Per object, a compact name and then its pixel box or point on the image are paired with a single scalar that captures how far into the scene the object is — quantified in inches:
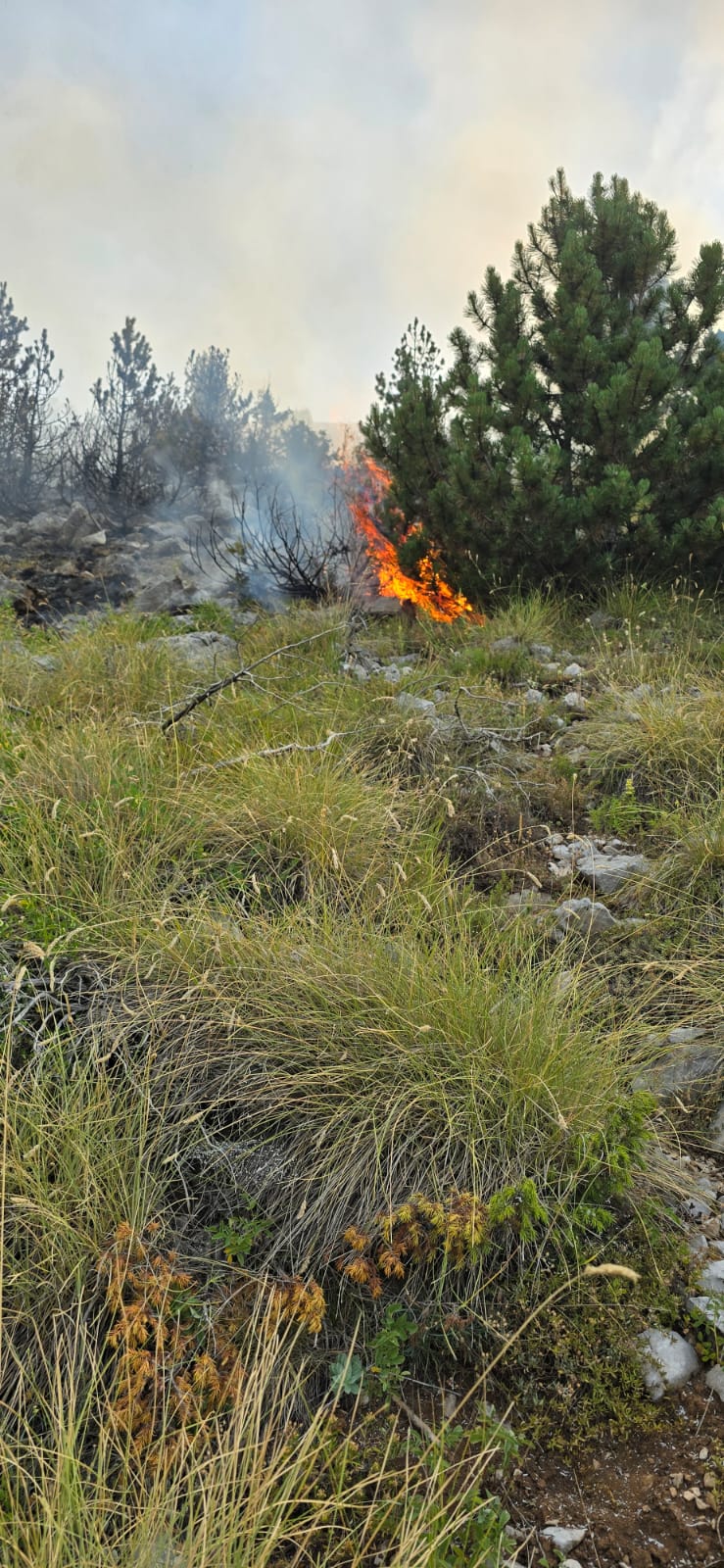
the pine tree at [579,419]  252.5
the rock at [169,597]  351.6
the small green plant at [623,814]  147.0
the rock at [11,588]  339.0
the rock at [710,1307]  70.1
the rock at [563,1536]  57.8
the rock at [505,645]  240.7
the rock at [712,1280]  72.9
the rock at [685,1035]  95.2
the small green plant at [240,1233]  72.8
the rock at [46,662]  197.9
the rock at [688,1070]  92.7
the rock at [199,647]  214.1
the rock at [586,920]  118.3
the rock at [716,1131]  90.4
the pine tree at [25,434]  596.7
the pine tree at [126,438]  569.3
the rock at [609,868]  129.6
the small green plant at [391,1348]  65.3
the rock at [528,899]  122.2
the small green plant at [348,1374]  64.4
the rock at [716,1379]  67.3
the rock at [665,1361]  67.5
